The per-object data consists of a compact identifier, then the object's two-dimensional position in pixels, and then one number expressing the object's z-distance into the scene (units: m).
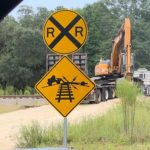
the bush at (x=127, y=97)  16.68
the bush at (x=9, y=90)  63.36
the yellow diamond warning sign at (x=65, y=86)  11.14
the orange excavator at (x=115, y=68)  40.95
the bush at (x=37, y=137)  14.38
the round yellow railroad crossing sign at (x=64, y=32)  11.02
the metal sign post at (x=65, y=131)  11.04
